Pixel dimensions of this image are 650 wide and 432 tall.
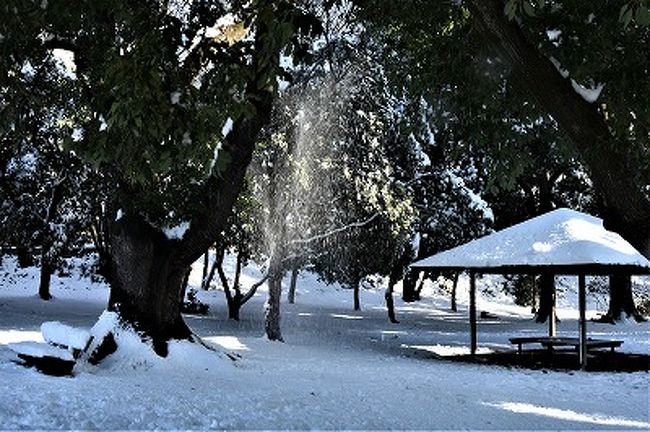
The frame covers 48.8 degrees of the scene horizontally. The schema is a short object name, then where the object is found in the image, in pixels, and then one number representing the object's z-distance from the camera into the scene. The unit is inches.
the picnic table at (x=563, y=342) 702.5
